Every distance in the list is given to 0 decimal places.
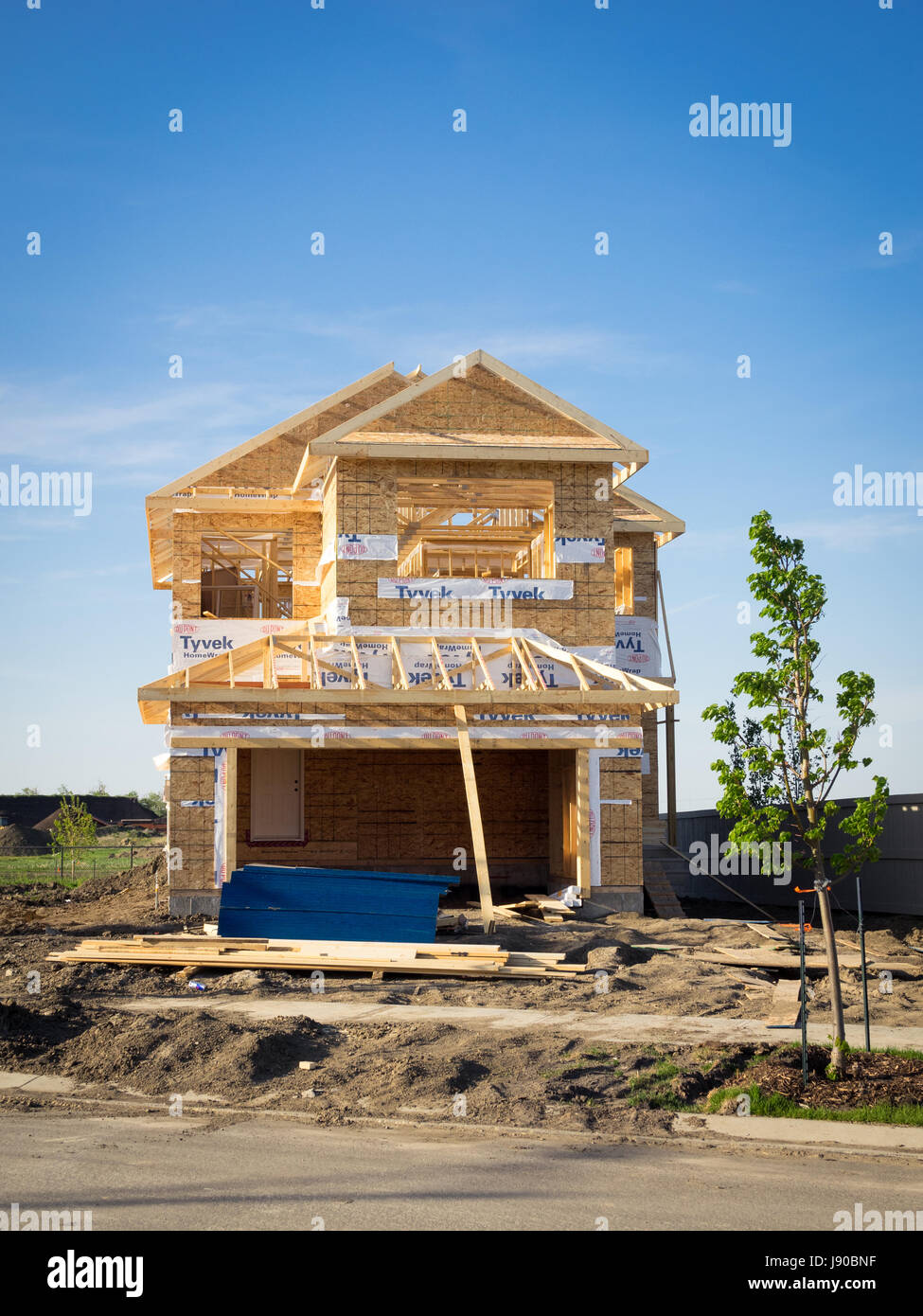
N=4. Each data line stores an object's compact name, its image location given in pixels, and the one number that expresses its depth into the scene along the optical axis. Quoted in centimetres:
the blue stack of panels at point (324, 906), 1614
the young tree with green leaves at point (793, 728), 986
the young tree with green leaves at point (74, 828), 3903
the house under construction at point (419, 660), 2041
